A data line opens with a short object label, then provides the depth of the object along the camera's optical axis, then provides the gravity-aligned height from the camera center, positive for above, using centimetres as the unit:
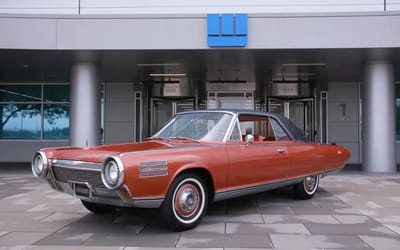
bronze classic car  500 -39
